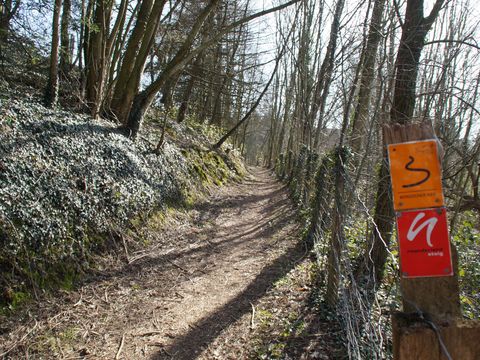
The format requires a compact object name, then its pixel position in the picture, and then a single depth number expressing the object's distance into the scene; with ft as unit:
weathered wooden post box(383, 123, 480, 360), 4.26
